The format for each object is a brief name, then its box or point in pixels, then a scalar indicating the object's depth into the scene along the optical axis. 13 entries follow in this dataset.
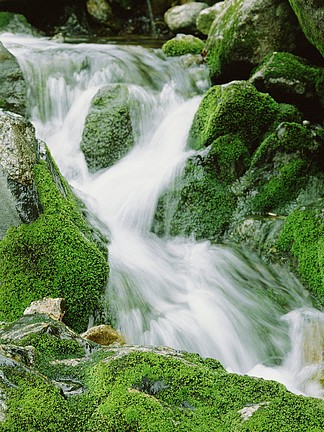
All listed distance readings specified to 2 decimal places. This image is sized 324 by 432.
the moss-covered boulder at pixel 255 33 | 8.48
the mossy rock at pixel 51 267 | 4.25
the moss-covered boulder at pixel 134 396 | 2.21
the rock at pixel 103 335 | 4.00
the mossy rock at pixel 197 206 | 7.02
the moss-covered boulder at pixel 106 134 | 8.29
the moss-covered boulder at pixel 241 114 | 7.14
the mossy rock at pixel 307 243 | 5.67
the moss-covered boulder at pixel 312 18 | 5.84
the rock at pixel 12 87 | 9.24
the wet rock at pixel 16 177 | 4.41
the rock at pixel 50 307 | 3.92
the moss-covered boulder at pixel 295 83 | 7.70
